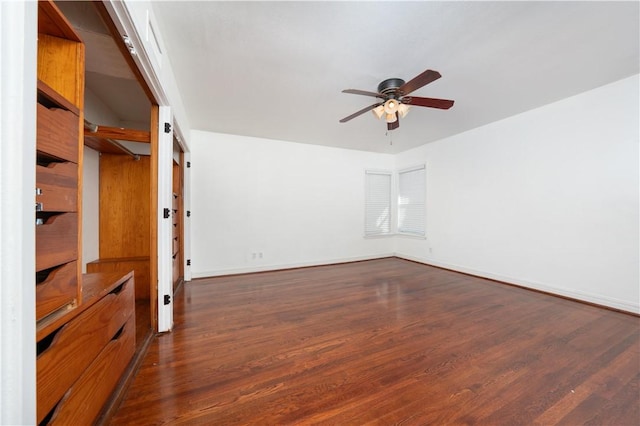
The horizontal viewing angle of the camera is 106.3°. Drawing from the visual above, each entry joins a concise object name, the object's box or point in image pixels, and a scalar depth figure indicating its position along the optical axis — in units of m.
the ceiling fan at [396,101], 2.42
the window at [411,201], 5.50
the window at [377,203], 5.79
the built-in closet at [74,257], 0.87
